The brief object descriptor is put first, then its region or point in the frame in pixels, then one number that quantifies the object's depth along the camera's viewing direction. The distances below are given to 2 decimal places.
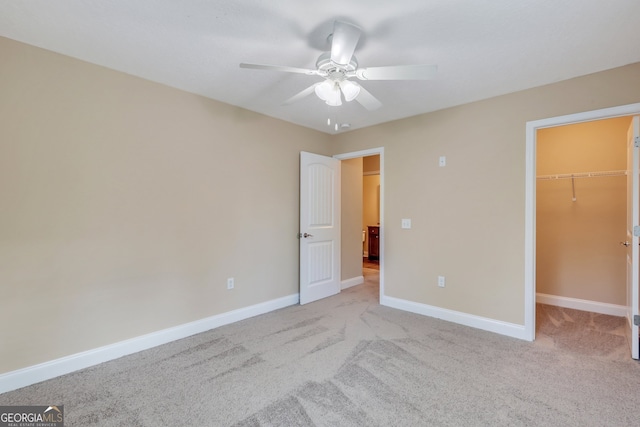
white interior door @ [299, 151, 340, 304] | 3.86
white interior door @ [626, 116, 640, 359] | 2.31
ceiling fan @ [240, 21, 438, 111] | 1.66
